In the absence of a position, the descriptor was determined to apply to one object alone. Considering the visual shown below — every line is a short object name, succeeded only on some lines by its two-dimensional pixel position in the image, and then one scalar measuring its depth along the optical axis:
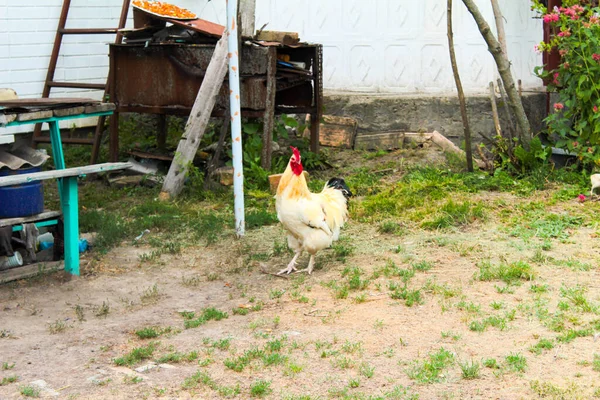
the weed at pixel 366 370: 4.61
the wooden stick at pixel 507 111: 9.84
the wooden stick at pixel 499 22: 9.67
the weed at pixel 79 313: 5.76
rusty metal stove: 9.66
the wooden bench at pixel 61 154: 6.17
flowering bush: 9.03
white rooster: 6.62
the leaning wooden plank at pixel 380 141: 11.28
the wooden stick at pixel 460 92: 9.40
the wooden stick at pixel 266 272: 6.69
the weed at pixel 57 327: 5.50
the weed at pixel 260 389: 4.41
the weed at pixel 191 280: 6.58
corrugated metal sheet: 6.47
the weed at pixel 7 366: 4.84
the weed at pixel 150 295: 6.19
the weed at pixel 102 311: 5.86
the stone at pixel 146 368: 4.77
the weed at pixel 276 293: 6.17
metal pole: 7.50
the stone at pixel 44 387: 4.48
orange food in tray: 9.70
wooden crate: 11.51
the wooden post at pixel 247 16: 10.37
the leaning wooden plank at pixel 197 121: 9.17
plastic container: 6.43
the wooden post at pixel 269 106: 9.62
